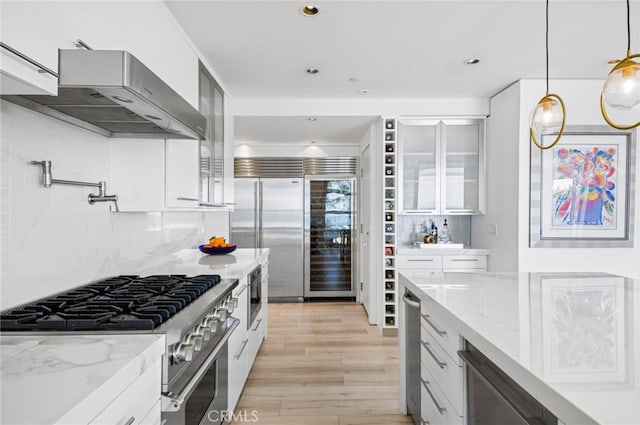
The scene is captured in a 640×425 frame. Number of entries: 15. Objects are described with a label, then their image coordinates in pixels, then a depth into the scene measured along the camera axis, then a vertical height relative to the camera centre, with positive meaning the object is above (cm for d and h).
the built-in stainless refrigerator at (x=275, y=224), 593 -14
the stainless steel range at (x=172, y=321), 122 -36
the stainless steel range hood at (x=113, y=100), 126 +43
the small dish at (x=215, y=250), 329 -29
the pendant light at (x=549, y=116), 205 +53
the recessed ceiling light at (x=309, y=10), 238 +124
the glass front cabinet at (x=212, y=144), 298 +58
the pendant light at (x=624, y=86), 155 +52
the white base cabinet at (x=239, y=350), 228 -84
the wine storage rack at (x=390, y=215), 436 +1
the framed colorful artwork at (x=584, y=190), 367 +25
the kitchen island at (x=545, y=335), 82 -35
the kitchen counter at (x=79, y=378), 76 -37
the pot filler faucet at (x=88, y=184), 158 +13
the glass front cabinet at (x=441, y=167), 449 +56
